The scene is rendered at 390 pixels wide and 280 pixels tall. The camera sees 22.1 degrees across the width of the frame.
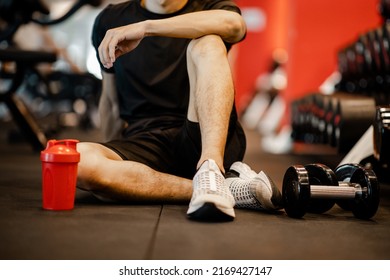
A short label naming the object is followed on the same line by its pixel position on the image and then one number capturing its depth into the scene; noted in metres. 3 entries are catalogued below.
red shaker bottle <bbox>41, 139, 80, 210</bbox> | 2.57
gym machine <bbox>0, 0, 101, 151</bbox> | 4.30
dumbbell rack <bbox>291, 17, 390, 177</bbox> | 3.00
